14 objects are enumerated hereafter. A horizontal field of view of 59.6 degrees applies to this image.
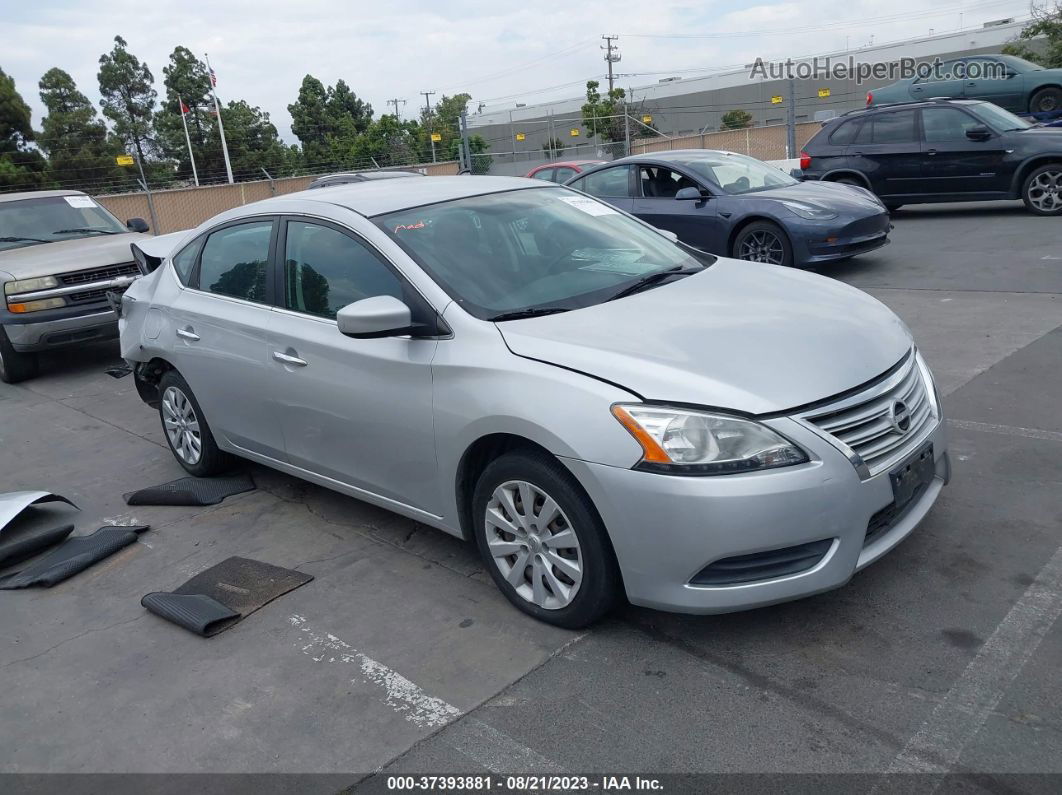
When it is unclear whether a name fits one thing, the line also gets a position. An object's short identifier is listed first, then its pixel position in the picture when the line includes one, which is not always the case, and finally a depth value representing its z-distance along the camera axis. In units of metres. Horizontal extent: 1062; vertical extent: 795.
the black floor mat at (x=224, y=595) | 3.89
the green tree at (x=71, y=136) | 38.97
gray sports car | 9.37
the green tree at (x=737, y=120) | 44.66
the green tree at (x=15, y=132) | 36.98
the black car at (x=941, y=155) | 11.78
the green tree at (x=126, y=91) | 62.22
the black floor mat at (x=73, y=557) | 4.52
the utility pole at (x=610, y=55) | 66.75
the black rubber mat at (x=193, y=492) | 5.36
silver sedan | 3.10
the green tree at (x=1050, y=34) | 26.10
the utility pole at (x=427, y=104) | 71.44
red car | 14.55
